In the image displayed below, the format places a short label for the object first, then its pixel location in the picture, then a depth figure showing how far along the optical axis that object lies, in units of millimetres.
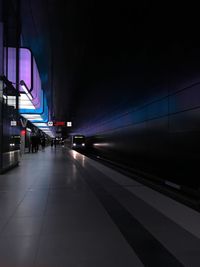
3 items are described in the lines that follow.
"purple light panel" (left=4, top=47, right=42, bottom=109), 13385
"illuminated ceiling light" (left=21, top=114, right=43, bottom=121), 21737
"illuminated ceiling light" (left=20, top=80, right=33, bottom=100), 10170
